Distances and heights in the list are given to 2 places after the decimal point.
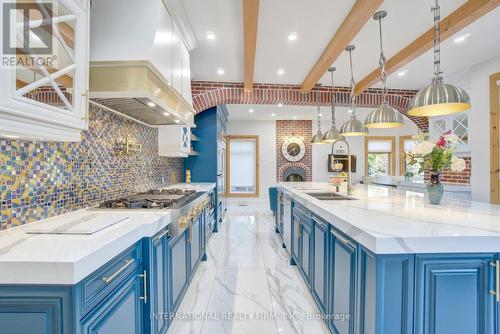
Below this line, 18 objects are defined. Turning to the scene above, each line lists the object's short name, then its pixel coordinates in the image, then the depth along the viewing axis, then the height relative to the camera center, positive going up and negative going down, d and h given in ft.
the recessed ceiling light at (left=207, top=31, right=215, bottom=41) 8.54 +4.72
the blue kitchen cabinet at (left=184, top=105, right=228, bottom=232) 14.64 +0.79
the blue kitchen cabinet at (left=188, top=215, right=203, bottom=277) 7.35 -2.65
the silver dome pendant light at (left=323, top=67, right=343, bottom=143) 11.58 +1.49
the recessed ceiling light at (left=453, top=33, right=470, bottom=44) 8.73 +4.74
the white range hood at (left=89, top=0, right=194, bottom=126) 5.07 +2.45
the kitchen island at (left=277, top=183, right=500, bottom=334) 3.49 -1.66
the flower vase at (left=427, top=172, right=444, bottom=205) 6.18 -0.66
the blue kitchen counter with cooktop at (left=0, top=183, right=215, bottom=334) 2.67 -1.45
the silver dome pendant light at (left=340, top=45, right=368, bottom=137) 9.95 +1.55
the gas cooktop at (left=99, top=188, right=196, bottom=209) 5.86 -1.00
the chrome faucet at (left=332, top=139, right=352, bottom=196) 8.25 -0.72
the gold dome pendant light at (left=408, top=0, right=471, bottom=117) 5.23 +1.53
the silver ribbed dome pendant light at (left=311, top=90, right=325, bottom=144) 13.52 +1.48
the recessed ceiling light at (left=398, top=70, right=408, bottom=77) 12.08 +4.74
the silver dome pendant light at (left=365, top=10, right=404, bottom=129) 7.39 +1.54
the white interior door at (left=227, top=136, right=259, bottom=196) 25.50 -0.14
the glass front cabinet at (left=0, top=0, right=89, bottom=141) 2.93 +1.33
